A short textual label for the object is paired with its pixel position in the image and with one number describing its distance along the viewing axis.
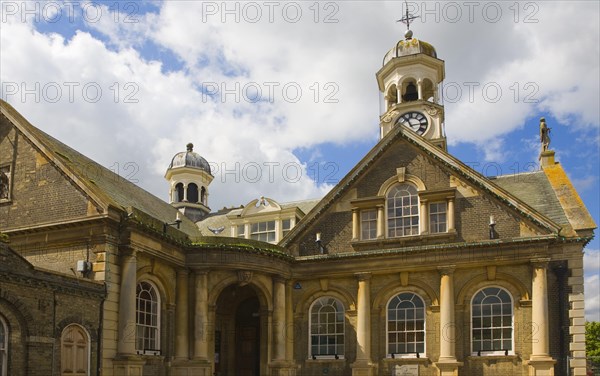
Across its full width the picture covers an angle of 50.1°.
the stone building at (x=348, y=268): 21.34
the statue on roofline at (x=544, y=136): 29.52
